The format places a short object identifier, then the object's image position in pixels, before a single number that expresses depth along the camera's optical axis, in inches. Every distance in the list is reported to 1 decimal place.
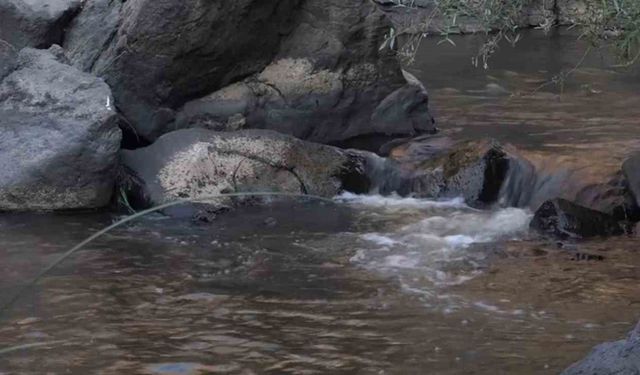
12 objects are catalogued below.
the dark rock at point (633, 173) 320.6
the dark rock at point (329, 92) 389.7
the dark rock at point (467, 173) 344.8
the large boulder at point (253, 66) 380.5
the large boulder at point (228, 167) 335.9
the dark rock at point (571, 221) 298.7
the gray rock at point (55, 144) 325.7
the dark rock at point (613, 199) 314.8
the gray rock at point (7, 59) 350.9
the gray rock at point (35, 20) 398.0
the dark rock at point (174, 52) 377.1
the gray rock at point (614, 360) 145.8
